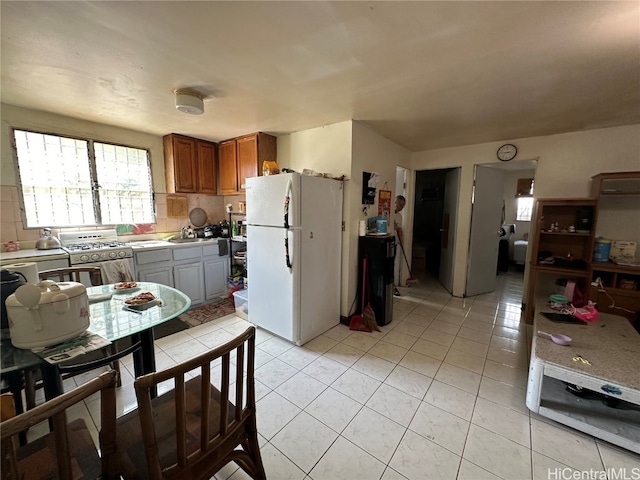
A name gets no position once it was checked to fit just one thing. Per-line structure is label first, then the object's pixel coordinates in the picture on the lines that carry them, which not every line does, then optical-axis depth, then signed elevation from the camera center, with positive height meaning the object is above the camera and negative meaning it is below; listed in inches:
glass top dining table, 43.1 -24.3
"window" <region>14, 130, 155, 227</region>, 109.3 +12.6
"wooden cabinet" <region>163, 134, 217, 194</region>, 141.6 +25.5
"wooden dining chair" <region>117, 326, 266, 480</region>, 32.1 -36.6
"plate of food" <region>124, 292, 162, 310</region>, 63.1 -23.3
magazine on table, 42.1 -24.1
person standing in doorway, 173.2 -10.2
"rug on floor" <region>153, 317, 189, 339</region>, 112.3 -54.4
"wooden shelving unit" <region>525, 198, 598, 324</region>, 115.2 -15.3
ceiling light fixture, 85.6 +36.1
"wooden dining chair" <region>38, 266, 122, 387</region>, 78.5 -20.9
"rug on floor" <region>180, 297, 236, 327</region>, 125.5 -54.0
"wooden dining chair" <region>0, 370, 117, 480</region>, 24.6 -27.2
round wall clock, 136.7 +31.7
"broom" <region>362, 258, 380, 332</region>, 117.0 -48.3
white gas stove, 105.0 -17.1
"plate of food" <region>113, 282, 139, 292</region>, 73.4 -22.8
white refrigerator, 97.7 -17.5
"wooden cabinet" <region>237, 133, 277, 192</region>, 135.4 +30.3
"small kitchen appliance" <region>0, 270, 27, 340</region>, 46.4 -14.3
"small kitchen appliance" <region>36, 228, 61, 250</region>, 107.1 -14.2
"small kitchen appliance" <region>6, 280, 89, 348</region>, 42.3 -18.1
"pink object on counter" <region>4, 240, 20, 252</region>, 102.3 -15.5
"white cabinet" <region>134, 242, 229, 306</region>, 124.4 -31.7
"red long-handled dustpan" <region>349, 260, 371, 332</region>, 116.6 -51.4
